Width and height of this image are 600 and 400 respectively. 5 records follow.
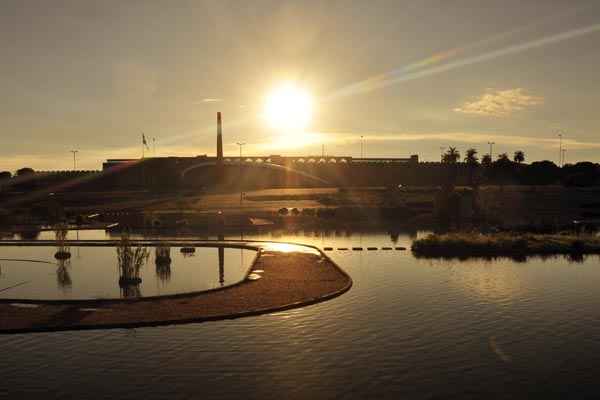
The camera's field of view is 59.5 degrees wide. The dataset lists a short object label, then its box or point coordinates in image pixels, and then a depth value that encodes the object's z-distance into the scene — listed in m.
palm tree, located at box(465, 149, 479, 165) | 143.88
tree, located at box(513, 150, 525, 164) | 184.18
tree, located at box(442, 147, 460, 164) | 147.25
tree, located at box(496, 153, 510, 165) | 146.25
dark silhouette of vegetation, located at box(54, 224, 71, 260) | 45.61
